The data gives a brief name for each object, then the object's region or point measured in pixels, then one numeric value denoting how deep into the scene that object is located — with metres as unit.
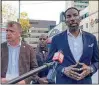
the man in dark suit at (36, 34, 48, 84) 2.38
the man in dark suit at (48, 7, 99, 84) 1.39
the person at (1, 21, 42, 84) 1.63
